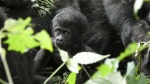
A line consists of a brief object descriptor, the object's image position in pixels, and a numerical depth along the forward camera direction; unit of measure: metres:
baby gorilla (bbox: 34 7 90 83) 4.23
